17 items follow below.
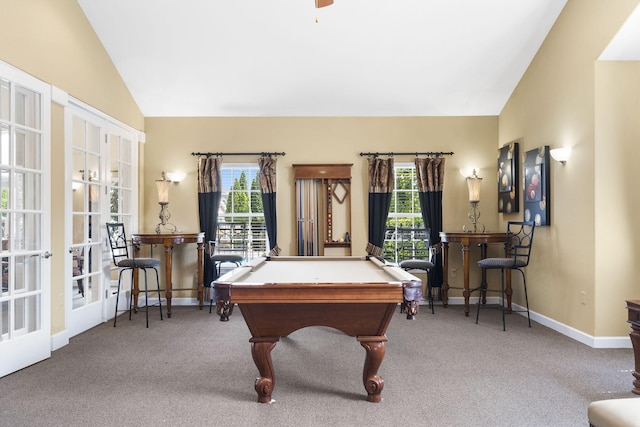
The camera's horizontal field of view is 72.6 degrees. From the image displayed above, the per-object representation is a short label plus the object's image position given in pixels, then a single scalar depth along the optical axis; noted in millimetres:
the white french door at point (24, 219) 3504
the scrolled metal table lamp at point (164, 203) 6070
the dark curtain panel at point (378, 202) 6324
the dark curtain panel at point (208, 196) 6305
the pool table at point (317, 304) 2670
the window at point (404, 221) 6531
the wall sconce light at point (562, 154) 4605
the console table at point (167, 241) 5609
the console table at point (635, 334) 3127
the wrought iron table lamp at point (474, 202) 6133
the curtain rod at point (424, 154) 6410
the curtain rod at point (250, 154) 6371
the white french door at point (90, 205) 4586
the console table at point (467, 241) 5660
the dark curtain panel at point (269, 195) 6297
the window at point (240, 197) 6512
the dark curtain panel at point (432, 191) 6312
